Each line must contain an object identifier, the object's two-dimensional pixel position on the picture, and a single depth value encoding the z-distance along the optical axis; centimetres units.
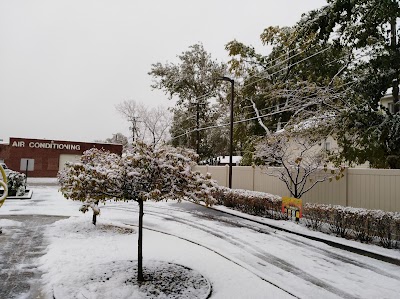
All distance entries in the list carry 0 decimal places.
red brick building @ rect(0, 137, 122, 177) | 3934
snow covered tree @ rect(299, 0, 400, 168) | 1060
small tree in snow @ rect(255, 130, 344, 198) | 1387
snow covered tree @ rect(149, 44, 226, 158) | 4434
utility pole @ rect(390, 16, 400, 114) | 1319
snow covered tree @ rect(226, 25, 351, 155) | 2773
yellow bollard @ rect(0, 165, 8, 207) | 1009
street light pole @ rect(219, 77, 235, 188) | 2016
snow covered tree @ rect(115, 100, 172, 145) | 5486
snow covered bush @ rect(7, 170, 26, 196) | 2044
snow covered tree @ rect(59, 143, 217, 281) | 602
